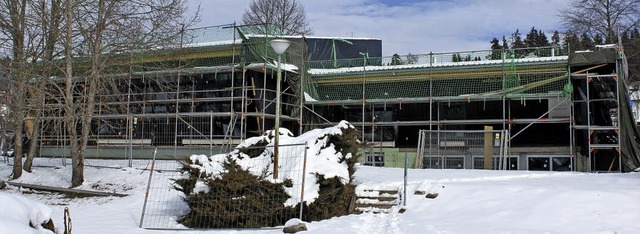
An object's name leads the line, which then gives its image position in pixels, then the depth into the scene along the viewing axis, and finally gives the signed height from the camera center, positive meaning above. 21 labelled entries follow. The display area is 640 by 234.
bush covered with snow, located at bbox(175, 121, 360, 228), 10.78 -1.21
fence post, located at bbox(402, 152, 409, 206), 11.56 -1.42
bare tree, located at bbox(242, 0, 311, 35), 39.66 +8.04
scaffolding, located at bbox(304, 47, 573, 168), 20.53 +1.34
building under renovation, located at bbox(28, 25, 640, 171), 19.75 +0.90
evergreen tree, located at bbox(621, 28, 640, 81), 29.40 +4.38
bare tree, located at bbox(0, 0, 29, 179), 17.72 +2.35
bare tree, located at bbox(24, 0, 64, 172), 17.22 +2.56
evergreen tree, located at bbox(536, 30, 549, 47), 59.55 +9.84
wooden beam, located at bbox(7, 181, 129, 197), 15.89 -2.07
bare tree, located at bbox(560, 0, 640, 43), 28.92 +6.01
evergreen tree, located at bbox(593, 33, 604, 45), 30.59 +5.02
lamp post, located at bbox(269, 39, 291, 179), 11.22 +0.77
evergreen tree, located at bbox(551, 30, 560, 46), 39.99 +6.89
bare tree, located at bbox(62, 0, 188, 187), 17.11 +2.70
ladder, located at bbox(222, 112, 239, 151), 20.28 -0.35
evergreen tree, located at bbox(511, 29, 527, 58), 59.02 +9.65
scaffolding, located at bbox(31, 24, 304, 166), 21.11 +1.08
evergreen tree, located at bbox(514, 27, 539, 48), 59.69 +10.06
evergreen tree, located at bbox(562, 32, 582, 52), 31.36 +5.48
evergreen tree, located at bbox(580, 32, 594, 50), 31.23 +5.03
